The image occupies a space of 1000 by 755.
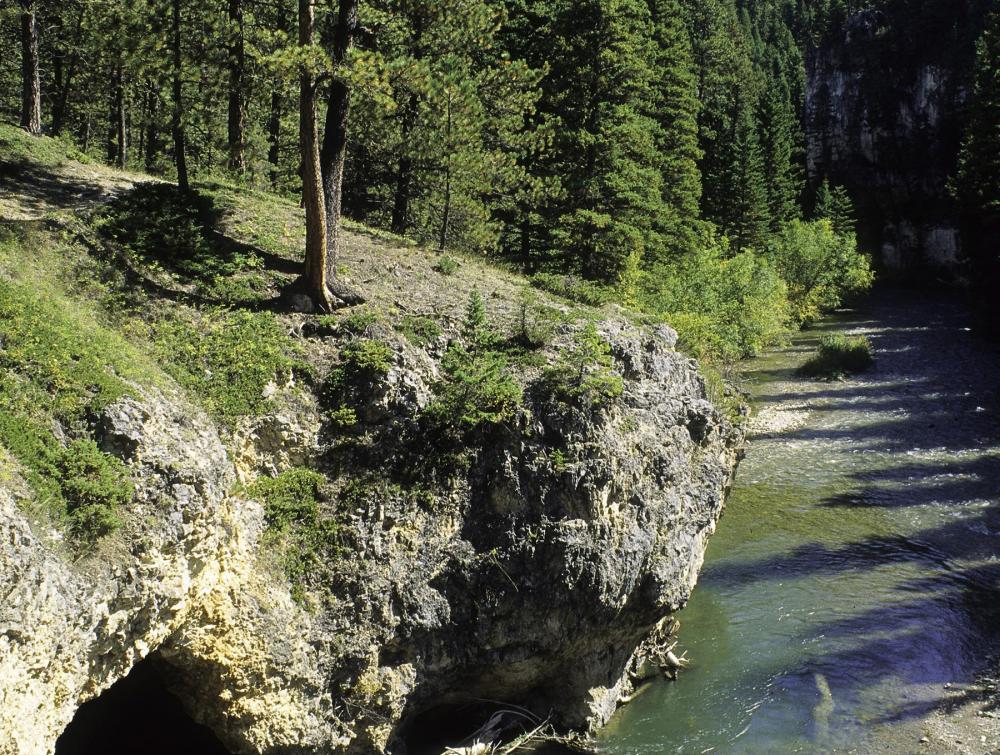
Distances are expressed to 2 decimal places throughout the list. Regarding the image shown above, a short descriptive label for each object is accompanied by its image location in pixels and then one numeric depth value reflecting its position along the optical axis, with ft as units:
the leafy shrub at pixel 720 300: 100.48
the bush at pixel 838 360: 131.75
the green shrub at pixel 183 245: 43.19
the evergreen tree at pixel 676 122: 137.18
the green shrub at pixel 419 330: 44.47
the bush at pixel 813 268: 173.78
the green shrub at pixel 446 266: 55.16
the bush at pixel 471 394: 40.98
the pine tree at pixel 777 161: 223.10
